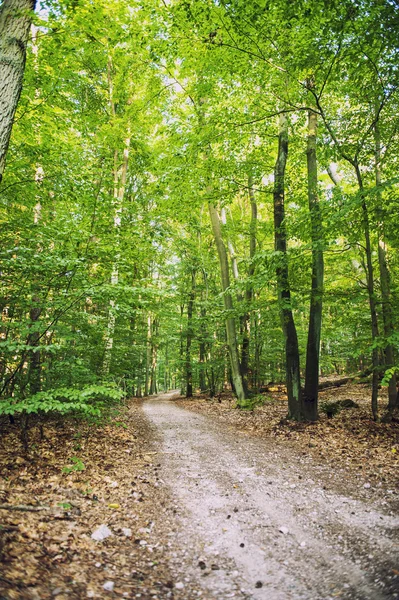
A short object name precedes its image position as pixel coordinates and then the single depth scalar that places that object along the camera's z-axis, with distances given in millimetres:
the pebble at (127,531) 3441
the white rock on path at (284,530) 3466
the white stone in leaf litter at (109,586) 2482
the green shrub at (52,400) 4188
